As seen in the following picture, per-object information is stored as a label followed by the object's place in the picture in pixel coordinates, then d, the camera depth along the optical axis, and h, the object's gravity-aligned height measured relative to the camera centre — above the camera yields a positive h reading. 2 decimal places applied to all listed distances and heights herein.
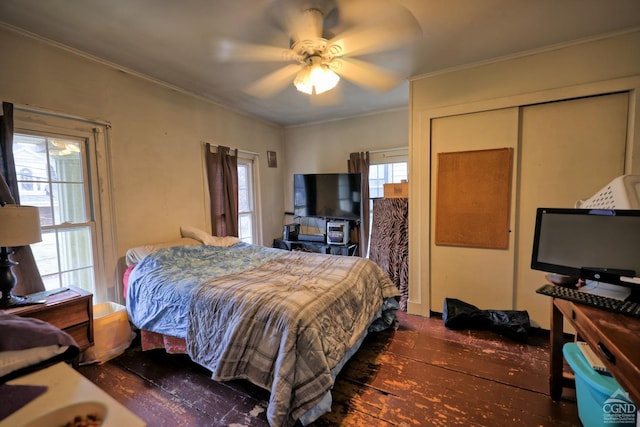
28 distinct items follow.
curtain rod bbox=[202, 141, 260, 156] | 3.37 +0.66
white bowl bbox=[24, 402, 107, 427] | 0.60 -0.49
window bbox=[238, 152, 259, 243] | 4.06 -0.07
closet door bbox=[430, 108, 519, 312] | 2.53 -0.62
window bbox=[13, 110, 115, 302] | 2.09 +0.05
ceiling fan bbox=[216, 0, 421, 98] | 1.74 +1.20
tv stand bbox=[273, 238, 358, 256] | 3.94 -0.79
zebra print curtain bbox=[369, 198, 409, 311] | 3.21 -0.57
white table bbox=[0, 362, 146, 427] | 0.58 -0.48
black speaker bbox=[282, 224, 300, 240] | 4.24 -0.57
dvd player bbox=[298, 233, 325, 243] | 4.11 -0.65
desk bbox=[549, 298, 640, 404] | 0.88 -0.57
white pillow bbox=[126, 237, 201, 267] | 2.47 -0.49
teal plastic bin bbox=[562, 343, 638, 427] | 1.24 -1.01
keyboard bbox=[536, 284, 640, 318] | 1.20 -0.54
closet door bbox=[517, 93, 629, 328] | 2.21 +0.29
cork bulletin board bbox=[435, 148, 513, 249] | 2.54 -0.05
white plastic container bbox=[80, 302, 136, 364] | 2.11 -1.12
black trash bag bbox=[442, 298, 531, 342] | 2.38 -1.18
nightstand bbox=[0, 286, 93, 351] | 1.76 -0.77
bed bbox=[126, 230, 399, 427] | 1.46 -0.79
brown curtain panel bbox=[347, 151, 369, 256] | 4.05 -0.13
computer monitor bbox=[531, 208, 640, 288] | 1.36 -0.29
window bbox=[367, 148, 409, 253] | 3.91 +0.38
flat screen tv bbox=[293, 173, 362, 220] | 3.94 +0.00
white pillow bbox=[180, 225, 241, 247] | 3.01 -0.45
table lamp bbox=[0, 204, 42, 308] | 1.61 -0.22
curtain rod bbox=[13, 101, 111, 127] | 1.99 +0.68
